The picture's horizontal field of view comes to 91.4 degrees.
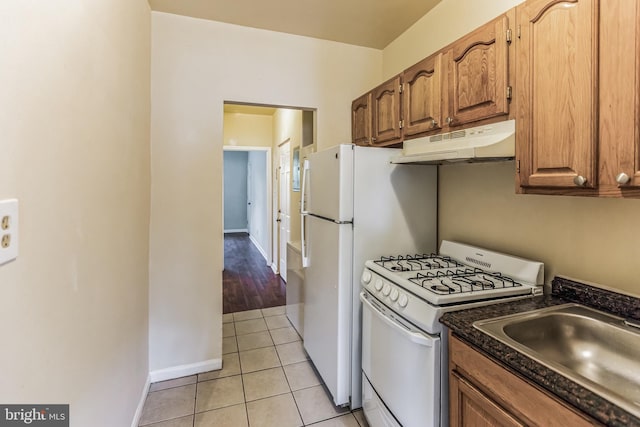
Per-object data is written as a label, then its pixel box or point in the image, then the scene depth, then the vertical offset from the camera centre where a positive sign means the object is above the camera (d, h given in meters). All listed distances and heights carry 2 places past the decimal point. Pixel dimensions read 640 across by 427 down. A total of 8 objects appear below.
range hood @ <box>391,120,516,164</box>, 1.32 +0.28
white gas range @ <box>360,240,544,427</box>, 1.30 -0.53
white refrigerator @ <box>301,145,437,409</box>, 1.94 -0.18
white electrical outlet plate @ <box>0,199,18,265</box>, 0.68 -0.07
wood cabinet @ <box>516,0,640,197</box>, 0.95 +0.36
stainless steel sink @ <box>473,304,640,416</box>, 1.07 -0.51
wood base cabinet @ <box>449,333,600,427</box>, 0.84 -0.60
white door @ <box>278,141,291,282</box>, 4.50 -0.02
